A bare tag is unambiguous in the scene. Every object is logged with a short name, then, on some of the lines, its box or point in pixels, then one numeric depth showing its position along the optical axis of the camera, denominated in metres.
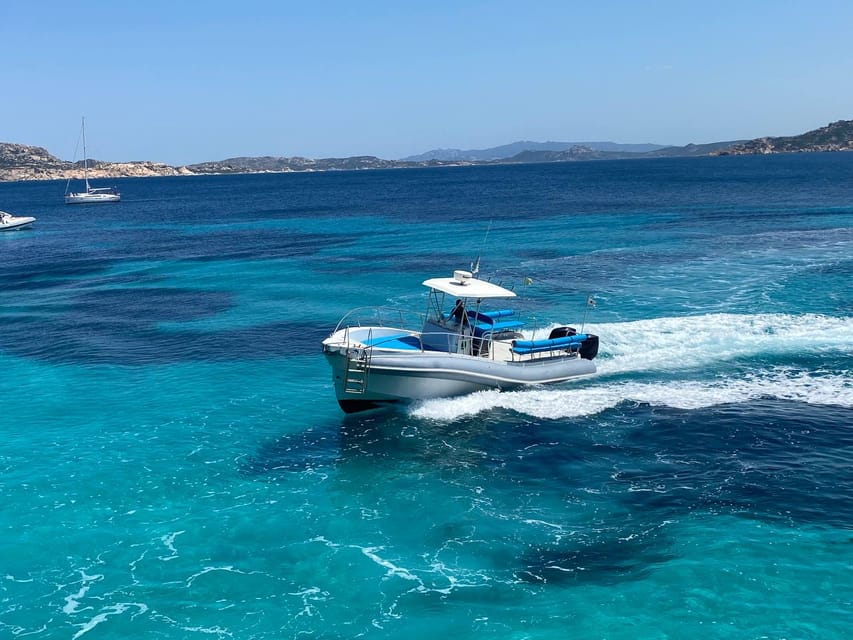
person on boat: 27.20
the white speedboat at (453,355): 24.94
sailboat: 136.50
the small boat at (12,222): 89.44
